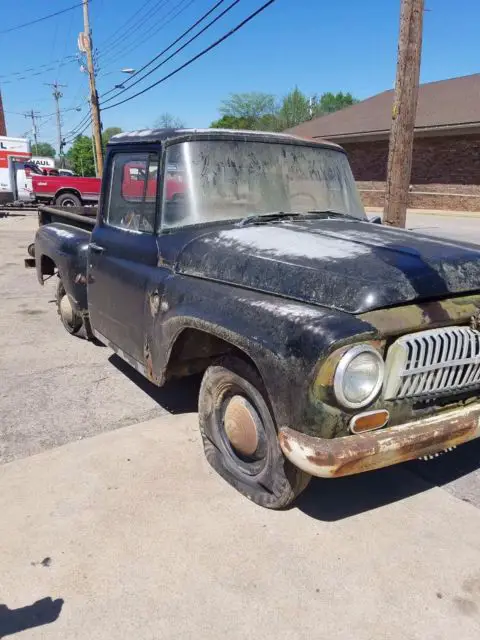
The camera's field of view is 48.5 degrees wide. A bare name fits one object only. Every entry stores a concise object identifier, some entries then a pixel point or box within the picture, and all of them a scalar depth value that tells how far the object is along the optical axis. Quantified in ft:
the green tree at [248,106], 212.23
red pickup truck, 67.67
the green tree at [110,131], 261.65
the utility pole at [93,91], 78.79
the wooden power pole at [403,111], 23.61
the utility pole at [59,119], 216.54
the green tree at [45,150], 422.00
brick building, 73.46
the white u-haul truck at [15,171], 77.05
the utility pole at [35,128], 292.12
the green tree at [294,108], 195.83
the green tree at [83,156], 276.41
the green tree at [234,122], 199.87
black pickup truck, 7.24
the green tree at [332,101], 238.68
